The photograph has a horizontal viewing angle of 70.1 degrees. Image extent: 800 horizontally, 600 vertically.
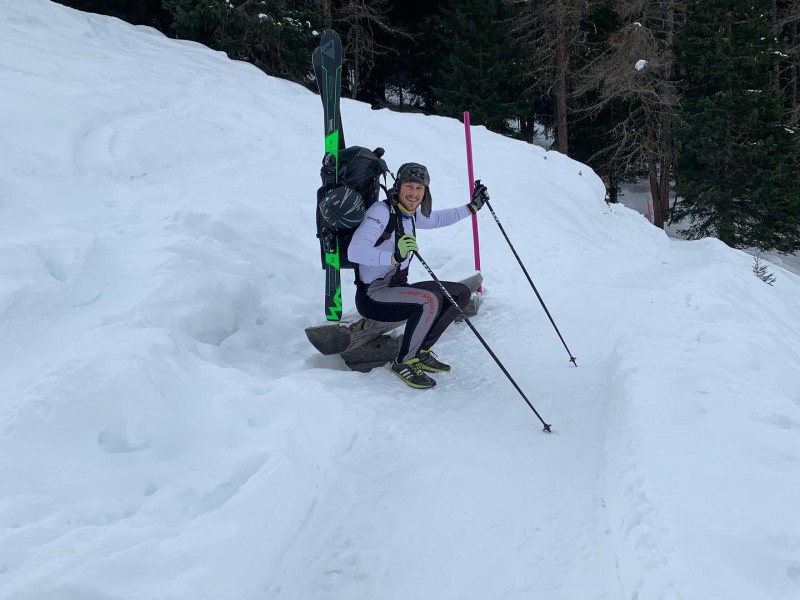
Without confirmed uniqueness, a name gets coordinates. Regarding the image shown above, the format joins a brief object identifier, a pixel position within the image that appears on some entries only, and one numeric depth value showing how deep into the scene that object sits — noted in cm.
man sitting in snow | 470
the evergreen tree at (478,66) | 2155
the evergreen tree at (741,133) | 1945
